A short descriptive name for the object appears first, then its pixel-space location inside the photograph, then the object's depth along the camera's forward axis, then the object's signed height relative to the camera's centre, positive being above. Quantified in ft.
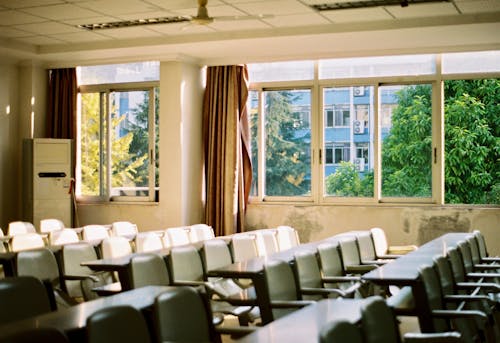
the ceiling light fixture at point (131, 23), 31.19 +6.23
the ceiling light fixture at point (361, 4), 27.96 +6.15
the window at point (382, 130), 35.88 +2.00
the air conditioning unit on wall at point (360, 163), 37.68 +0.43
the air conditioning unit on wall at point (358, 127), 37.78 +2.19
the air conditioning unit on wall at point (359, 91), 37.73 +3.95
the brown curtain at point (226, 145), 38.42 +1.37
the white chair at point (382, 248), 27.71 -2.78
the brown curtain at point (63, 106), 41.65 +3.64
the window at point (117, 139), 40.34 +1.85
